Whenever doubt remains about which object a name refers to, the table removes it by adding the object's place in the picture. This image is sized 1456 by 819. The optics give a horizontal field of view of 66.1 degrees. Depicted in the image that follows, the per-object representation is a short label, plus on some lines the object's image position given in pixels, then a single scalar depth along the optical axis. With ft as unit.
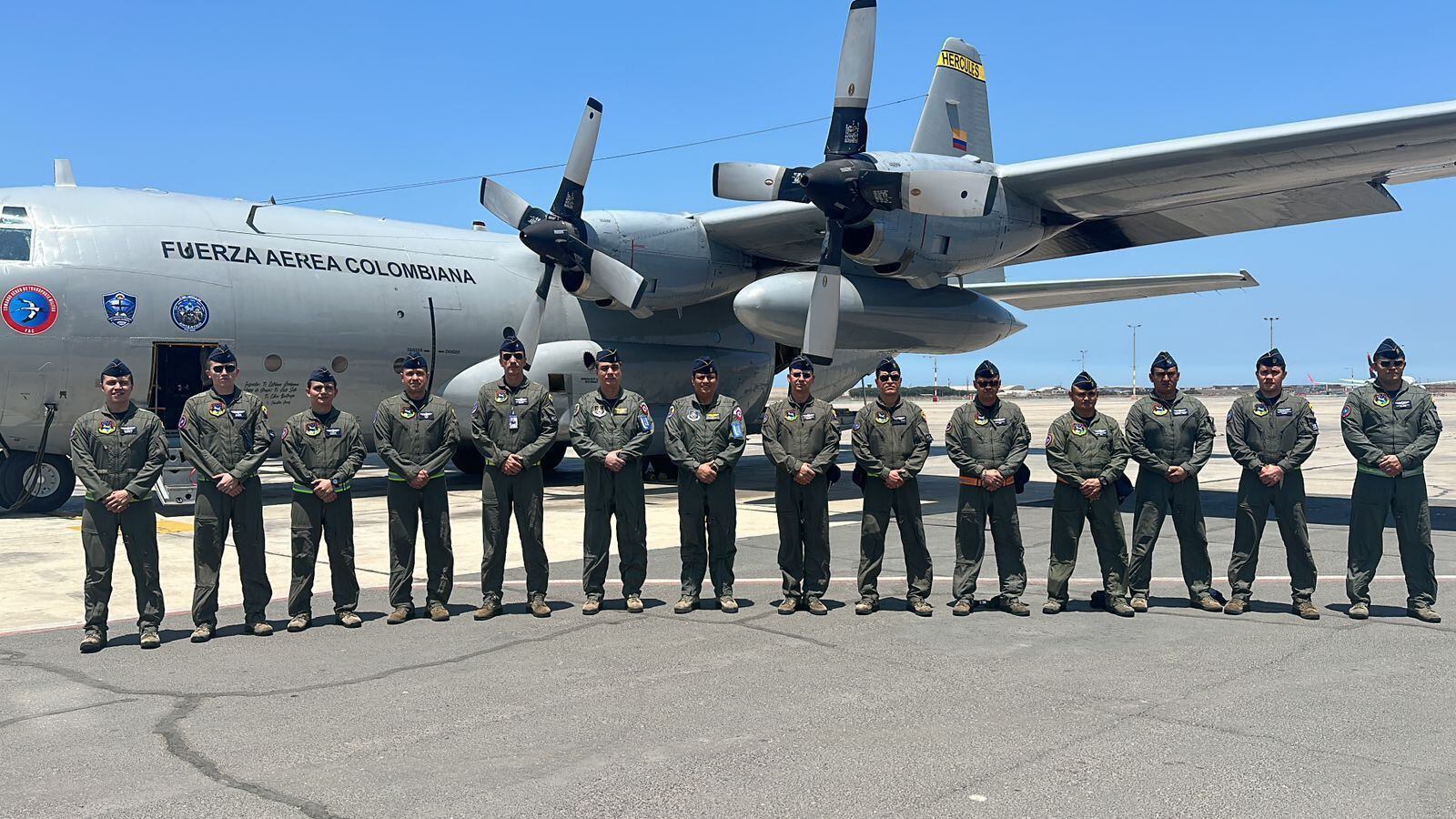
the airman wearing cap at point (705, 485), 25.77
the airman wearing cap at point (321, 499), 23.84
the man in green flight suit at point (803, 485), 25.32
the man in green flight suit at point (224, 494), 23.09
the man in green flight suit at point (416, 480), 24.76
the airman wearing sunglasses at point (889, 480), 25.36
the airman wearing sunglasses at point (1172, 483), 25.07
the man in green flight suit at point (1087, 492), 24.88
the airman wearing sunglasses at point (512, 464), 25.21
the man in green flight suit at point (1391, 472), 23.63
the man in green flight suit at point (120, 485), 22.11
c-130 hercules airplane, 40.11
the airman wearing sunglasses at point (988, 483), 25.09
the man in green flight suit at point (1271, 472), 24.32
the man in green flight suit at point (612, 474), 25.58
